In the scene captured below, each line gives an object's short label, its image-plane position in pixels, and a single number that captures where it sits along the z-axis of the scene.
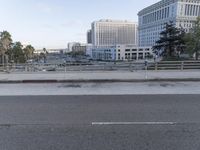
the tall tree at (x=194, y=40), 54.69
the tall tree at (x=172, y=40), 71.56
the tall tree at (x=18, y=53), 95.81
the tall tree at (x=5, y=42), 79.19
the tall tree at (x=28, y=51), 112.50
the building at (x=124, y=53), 148.12
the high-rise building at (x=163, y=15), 156.41
